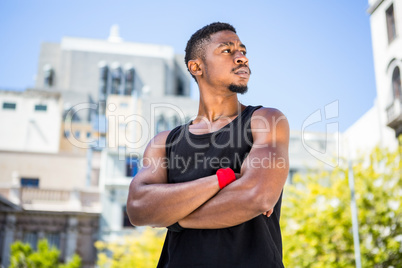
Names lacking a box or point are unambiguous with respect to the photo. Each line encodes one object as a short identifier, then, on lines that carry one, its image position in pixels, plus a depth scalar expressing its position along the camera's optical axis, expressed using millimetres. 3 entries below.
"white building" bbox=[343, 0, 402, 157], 19125
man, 2154
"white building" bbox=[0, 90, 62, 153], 41000
